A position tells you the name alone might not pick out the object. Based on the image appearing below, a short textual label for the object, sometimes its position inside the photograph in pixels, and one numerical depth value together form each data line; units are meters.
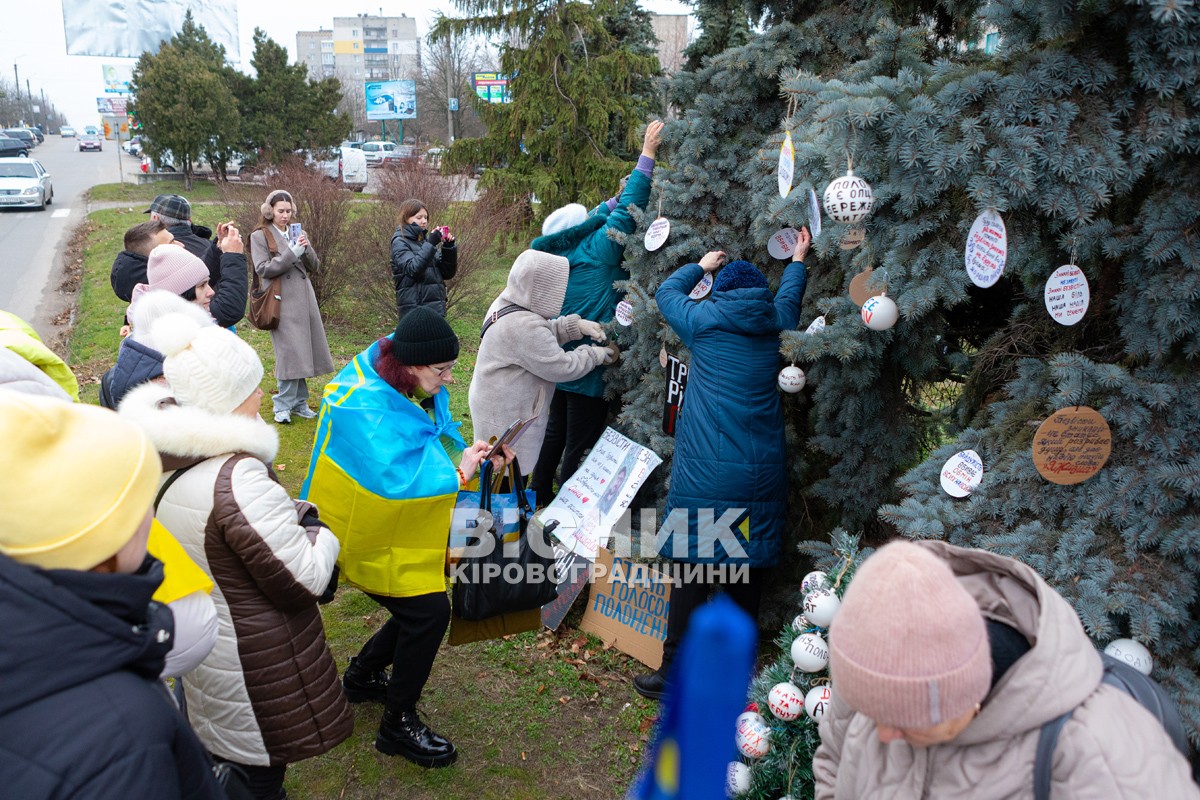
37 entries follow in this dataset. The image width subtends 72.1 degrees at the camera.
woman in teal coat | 4.92
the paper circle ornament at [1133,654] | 2.28
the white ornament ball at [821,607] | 2.85
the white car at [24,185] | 23.16
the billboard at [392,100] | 47.88
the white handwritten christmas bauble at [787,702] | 2.81
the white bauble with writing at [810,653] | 2.84
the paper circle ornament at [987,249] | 2.64
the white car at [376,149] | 39.47
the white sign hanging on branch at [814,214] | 3.29
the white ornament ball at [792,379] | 3.75
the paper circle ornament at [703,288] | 4.23
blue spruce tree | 2.38
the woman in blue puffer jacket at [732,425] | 3.71
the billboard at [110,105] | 56.45
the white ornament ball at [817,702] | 2.72
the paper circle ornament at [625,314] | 4.76
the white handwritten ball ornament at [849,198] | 2.82
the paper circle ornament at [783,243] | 4.12
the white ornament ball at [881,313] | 3.02
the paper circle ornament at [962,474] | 2.83
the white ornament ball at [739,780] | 2.88
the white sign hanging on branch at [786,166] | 3.30
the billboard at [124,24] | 28.59
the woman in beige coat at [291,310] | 6.77
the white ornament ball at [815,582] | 3.02
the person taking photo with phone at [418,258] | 7.12
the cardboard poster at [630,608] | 4.39
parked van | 25.38
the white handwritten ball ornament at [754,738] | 2.88
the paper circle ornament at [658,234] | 4.56
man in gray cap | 5.58
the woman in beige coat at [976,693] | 1.45
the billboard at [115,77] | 53.47
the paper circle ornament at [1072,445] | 2.54
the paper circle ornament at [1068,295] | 2.62
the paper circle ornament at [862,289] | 3.19
